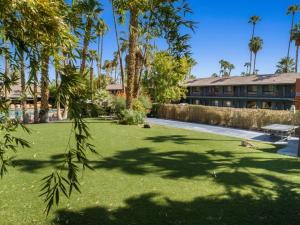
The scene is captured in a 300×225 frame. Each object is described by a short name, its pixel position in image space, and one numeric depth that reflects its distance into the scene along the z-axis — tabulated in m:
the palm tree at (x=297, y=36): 42.58
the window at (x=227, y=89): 44.65
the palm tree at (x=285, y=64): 62.33
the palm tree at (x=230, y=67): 87.44
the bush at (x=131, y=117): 19.11
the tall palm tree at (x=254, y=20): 58.81
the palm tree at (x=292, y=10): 49.22
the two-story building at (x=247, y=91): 37.09
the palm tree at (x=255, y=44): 60.56
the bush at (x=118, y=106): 22.23
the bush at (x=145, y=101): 25.93
